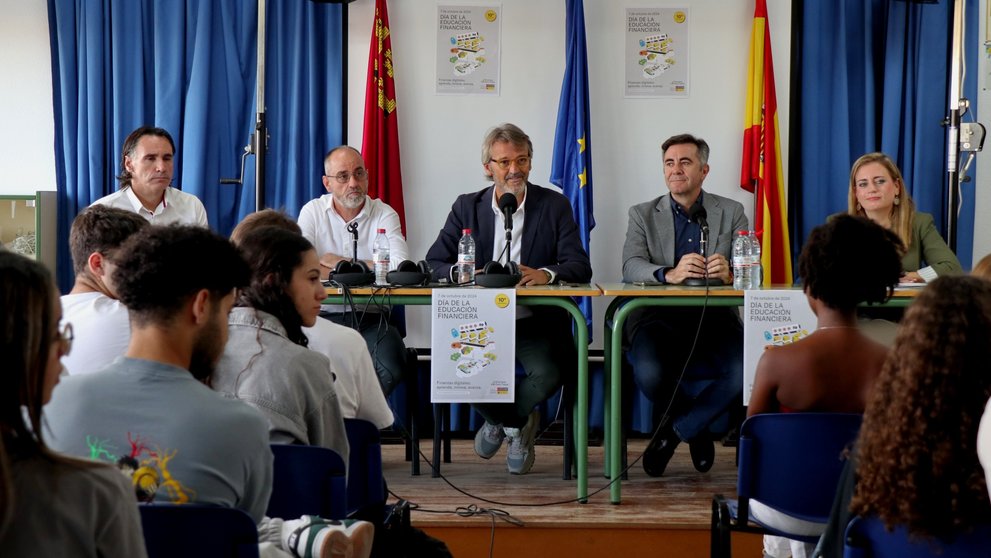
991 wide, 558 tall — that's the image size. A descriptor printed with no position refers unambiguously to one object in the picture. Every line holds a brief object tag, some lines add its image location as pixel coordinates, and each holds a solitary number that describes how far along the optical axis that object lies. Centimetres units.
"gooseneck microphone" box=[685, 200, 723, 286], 364
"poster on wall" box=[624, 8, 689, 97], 495
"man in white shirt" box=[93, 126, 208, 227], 433
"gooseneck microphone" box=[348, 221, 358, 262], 383
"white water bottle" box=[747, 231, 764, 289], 357
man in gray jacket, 385
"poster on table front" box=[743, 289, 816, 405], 338
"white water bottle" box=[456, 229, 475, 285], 377
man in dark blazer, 394
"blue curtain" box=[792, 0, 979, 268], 478
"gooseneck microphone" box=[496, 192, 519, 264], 376
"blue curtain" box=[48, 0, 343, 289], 484
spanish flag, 476
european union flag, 482
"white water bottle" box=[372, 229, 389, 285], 381
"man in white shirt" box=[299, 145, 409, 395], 442
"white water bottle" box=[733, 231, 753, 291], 361
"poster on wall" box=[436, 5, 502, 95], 497
